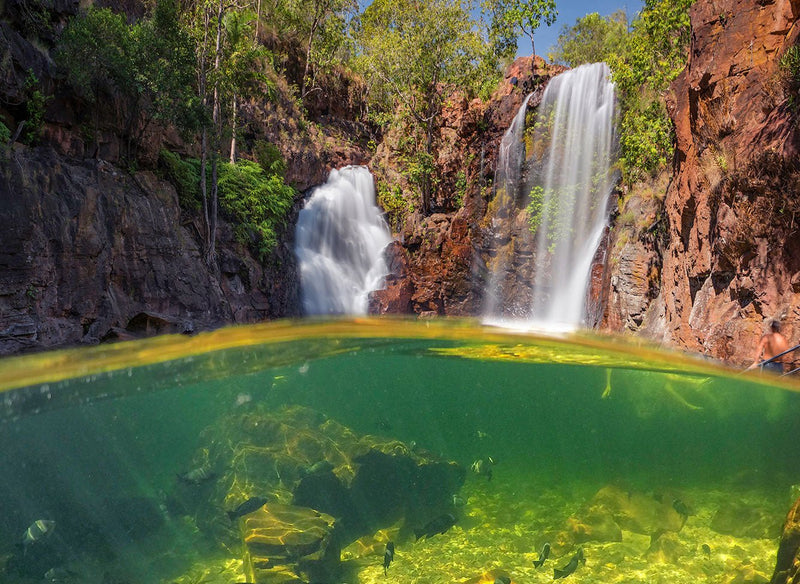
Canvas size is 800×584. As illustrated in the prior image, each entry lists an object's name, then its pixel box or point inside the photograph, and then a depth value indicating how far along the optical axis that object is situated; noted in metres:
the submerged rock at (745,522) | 5.99
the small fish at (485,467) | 8.66
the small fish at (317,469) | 7.48
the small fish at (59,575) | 5.92
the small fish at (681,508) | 6.34
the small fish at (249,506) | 5.84
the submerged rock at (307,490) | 5.61
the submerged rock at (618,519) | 6.27
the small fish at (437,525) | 6.50
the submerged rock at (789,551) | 4.50
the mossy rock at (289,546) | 5.41
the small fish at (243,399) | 11.22
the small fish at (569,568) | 5.49
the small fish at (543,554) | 5.43
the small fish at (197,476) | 7.54
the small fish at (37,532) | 6.06
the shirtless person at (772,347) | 7.81
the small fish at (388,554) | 5.28
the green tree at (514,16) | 23.30
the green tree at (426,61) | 23.95
